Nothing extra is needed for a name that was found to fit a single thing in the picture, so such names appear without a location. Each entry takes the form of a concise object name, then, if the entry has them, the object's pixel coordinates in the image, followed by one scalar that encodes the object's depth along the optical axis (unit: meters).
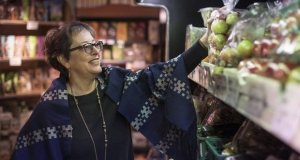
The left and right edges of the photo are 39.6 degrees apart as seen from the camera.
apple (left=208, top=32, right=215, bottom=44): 1.61
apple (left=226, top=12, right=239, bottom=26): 1.55
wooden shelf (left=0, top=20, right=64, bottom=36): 5.15
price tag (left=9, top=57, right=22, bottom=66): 4.80
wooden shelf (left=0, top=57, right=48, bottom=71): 5.11
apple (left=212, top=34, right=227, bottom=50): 1.55
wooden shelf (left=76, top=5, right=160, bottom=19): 5.47
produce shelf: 0.69
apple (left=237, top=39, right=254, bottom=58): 1.10
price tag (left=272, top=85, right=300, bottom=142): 0.68
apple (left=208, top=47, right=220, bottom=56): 1.57
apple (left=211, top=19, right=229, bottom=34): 1.56
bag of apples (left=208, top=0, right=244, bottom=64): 1.55
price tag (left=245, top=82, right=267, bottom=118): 0.81
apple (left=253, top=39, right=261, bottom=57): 1.03
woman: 1.93
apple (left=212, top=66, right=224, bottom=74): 1.19
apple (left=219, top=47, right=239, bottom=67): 1.17
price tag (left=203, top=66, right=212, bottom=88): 1.39
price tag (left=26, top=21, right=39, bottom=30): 4.93
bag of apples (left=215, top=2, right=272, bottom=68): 1.12
